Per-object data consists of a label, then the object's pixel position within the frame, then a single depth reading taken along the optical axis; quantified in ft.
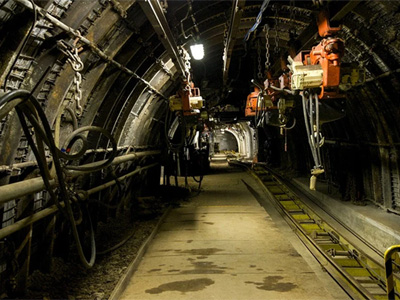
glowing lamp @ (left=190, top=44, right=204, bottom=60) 19.48
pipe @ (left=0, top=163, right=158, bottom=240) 8.49
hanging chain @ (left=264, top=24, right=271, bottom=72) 20.74
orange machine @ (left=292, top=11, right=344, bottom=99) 10.68
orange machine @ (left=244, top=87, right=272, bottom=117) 19.65
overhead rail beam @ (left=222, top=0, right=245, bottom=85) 11.86
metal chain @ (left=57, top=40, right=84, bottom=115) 9.31
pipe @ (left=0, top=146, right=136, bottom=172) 9.01
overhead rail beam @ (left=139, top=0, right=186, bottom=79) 10.41
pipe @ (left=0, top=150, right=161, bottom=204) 7.48
